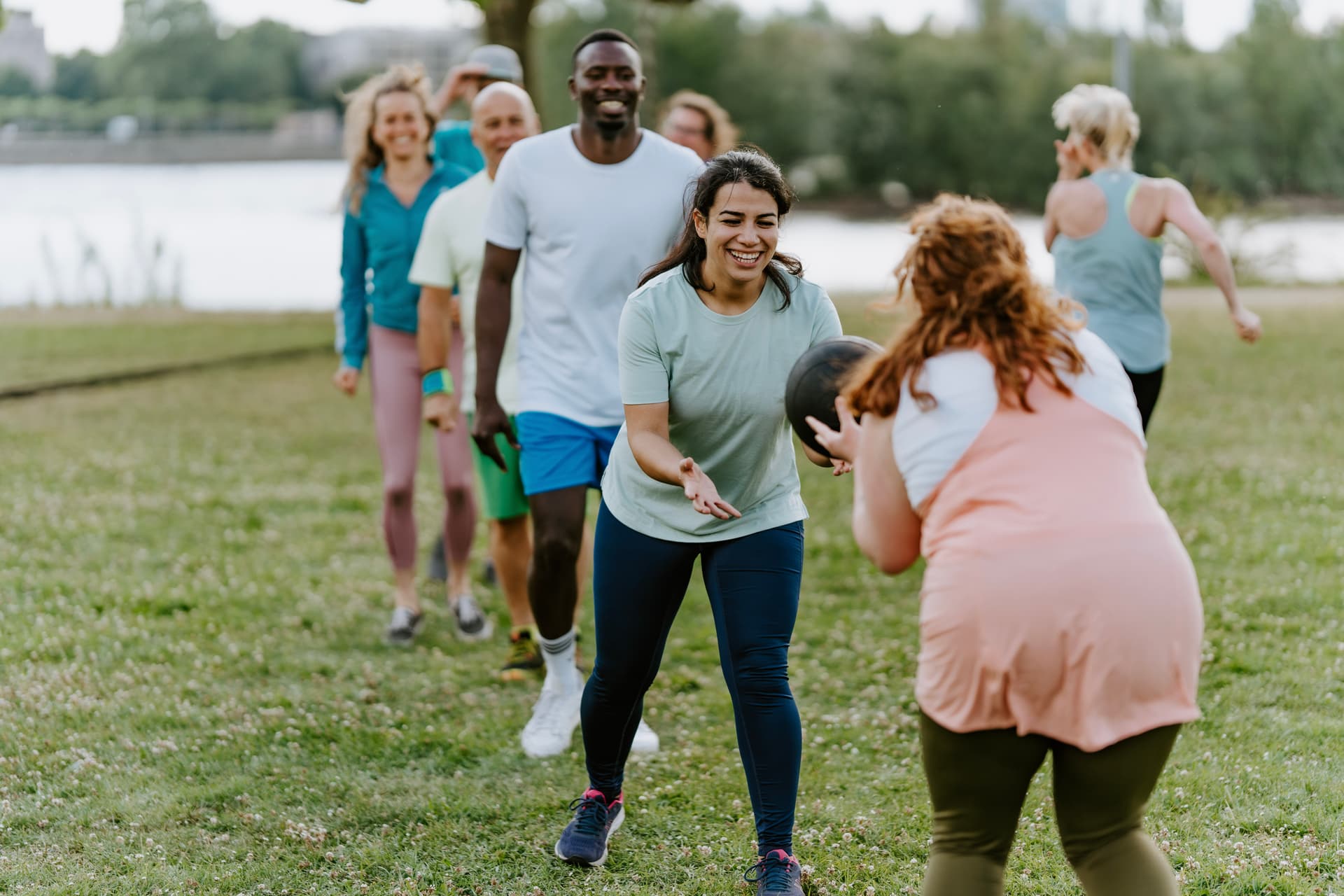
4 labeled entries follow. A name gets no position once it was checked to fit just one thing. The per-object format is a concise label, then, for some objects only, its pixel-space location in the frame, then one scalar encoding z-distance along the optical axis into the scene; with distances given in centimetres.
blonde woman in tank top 688
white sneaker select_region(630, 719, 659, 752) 541
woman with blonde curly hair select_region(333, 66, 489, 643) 667
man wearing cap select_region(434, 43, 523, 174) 724
